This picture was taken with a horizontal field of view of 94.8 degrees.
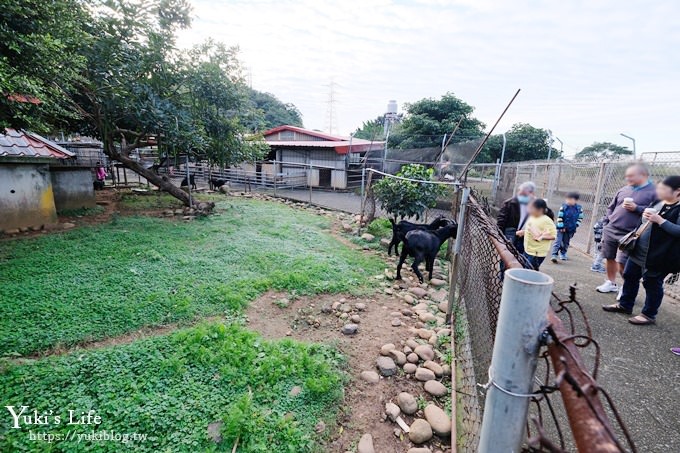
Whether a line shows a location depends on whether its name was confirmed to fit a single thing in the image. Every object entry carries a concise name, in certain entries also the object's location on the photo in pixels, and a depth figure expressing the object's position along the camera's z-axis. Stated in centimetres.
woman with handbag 315
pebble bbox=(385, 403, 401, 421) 249
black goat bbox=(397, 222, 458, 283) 505
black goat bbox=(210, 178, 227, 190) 1409
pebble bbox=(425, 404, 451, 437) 235
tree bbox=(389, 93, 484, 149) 1838
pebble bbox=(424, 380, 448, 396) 271
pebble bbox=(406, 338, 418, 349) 329
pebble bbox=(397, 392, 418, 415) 253
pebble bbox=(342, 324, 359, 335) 355
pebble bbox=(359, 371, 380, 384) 285
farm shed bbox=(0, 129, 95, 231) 634
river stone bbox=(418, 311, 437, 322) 386
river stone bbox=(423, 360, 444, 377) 292
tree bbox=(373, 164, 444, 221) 700
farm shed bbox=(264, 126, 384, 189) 1653
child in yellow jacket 371
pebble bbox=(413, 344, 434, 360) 312
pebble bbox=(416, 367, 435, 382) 285
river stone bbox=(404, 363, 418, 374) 296
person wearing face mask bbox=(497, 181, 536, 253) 419
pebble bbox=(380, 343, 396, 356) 319
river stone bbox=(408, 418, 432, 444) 229
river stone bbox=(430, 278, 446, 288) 501
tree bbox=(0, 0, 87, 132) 341
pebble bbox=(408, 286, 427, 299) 463
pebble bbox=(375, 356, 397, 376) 294
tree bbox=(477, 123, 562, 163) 1852
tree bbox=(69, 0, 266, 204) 661
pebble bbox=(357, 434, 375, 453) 220
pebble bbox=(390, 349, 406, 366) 307
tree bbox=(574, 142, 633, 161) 1955
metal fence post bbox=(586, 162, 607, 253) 593
